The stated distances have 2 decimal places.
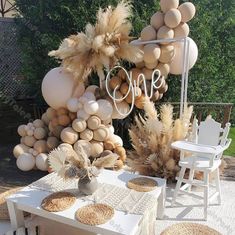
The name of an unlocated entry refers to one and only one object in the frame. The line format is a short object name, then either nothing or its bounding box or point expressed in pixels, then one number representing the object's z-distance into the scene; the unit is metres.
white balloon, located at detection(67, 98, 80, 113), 3.54
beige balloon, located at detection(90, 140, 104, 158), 3.60
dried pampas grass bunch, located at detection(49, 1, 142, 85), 3.19
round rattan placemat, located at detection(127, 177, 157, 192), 2.44
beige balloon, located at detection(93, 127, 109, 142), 3.62
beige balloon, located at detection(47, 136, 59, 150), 3.68
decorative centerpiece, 2.20
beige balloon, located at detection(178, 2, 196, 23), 3.27
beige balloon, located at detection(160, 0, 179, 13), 3.26
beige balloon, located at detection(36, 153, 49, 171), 3.62
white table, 1.96
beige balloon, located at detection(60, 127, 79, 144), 3.52
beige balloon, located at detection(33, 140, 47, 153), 3.71
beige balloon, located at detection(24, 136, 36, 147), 3.78
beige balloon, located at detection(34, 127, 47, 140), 3.79
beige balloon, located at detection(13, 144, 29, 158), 3.74
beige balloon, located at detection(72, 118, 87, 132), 3.50
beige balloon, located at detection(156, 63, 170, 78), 3.47
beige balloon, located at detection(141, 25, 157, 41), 3.37
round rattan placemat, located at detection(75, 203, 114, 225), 2.00
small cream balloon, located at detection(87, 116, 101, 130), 3.54
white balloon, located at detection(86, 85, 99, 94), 3.66
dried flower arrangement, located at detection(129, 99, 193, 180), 3.21
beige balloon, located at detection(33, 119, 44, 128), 3.87
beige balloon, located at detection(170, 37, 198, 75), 3.42
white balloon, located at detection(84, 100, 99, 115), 3.45
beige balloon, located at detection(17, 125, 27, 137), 3.84
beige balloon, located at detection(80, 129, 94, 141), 3.56
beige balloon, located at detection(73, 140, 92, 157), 3.48
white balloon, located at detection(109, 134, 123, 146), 3.79
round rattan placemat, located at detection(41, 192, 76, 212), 2.14
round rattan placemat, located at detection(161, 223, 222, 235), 2.42
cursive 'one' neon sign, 3.38
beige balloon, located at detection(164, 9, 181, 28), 3.22
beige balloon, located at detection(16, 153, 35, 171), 3.66
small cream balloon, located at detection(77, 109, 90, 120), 3.52
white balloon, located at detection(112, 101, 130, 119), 3.61
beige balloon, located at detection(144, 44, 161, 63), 3.29
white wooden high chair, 2.65
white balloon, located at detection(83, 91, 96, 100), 3.53
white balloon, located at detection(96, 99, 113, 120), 3.54
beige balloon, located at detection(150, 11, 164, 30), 3.35
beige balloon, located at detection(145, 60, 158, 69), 3.44
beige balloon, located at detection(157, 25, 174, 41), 3.29
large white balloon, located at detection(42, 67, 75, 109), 3.53
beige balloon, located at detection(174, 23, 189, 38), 3.35
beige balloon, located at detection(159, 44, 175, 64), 3.36
